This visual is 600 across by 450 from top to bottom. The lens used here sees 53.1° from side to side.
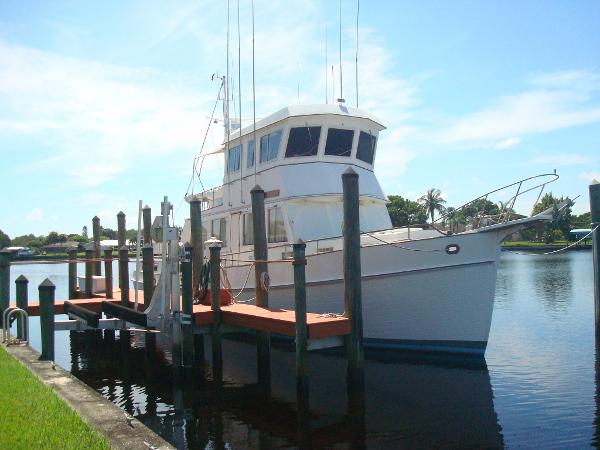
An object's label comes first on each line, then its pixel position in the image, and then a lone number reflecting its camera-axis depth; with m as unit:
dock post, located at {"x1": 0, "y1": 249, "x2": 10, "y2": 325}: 12.90
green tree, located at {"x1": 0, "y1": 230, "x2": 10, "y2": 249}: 83.51
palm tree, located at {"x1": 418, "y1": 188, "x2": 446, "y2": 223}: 85.15
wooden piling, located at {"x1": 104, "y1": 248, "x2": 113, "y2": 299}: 15.62
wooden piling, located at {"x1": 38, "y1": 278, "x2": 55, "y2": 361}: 9.55
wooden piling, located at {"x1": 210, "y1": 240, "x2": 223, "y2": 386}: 11.00
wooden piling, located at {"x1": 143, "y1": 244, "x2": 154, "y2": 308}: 12.37
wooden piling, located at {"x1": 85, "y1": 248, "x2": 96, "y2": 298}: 16.81
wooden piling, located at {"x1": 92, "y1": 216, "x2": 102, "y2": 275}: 17.89
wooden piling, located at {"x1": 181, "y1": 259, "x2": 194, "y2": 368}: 10.05
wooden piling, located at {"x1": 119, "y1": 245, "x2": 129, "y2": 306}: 13.79
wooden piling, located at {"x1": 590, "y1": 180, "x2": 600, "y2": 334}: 13.45
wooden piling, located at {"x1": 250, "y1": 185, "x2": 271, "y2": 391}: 11.09
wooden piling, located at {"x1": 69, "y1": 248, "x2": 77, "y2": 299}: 17.50
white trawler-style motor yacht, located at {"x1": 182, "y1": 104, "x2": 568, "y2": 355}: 11.93
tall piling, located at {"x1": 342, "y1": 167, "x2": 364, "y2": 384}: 9.36
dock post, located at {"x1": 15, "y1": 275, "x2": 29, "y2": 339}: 11.89
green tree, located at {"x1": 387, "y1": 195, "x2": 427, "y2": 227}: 58.31
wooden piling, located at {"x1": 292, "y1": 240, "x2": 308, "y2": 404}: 8.97
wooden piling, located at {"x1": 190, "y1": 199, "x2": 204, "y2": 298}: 11.80
